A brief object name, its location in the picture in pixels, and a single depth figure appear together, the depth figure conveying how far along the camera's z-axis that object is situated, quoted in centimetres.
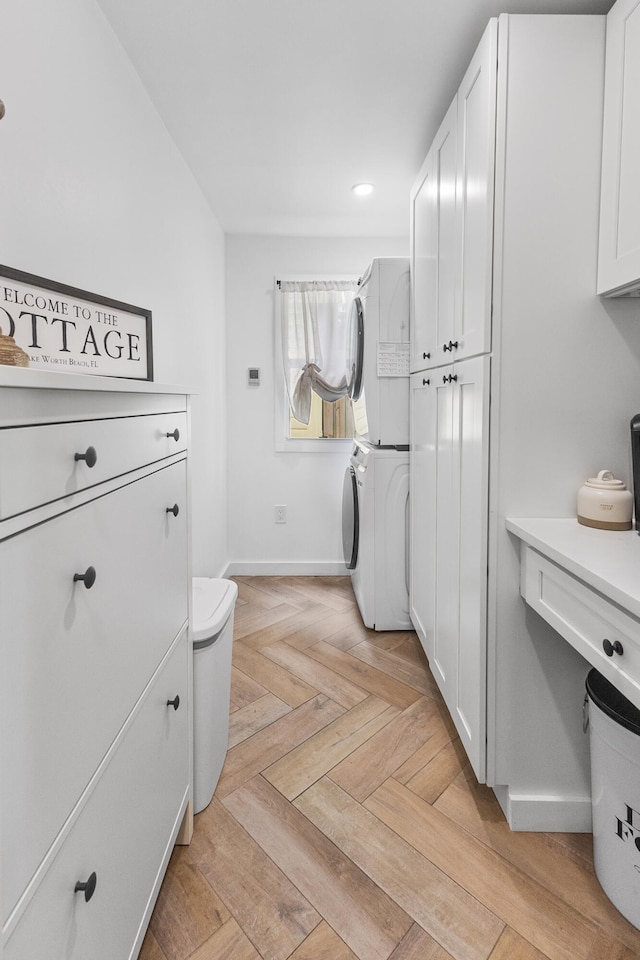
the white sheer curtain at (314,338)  361
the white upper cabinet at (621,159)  122
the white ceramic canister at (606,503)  131
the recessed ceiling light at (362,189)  280
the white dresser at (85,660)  60
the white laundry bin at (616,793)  117
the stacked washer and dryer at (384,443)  263
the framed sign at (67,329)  116
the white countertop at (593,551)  95
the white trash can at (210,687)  148
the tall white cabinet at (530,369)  134
